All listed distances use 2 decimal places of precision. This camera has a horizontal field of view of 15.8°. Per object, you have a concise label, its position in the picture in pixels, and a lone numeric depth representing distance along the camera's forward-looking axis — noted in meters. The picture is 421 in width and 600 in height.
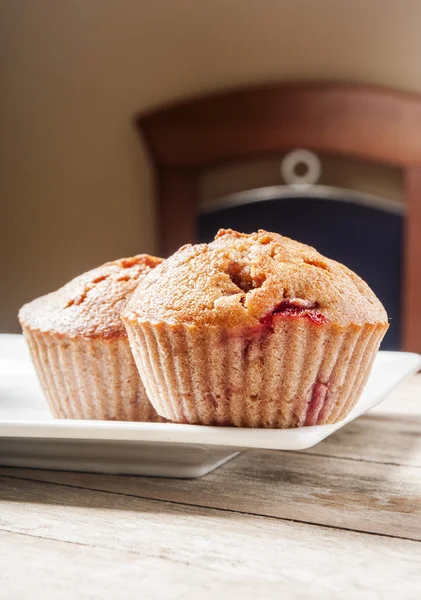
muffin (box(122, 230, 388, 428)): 0.37
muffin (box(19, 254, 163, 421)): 0.41
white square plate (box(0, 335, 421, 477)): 0.36
